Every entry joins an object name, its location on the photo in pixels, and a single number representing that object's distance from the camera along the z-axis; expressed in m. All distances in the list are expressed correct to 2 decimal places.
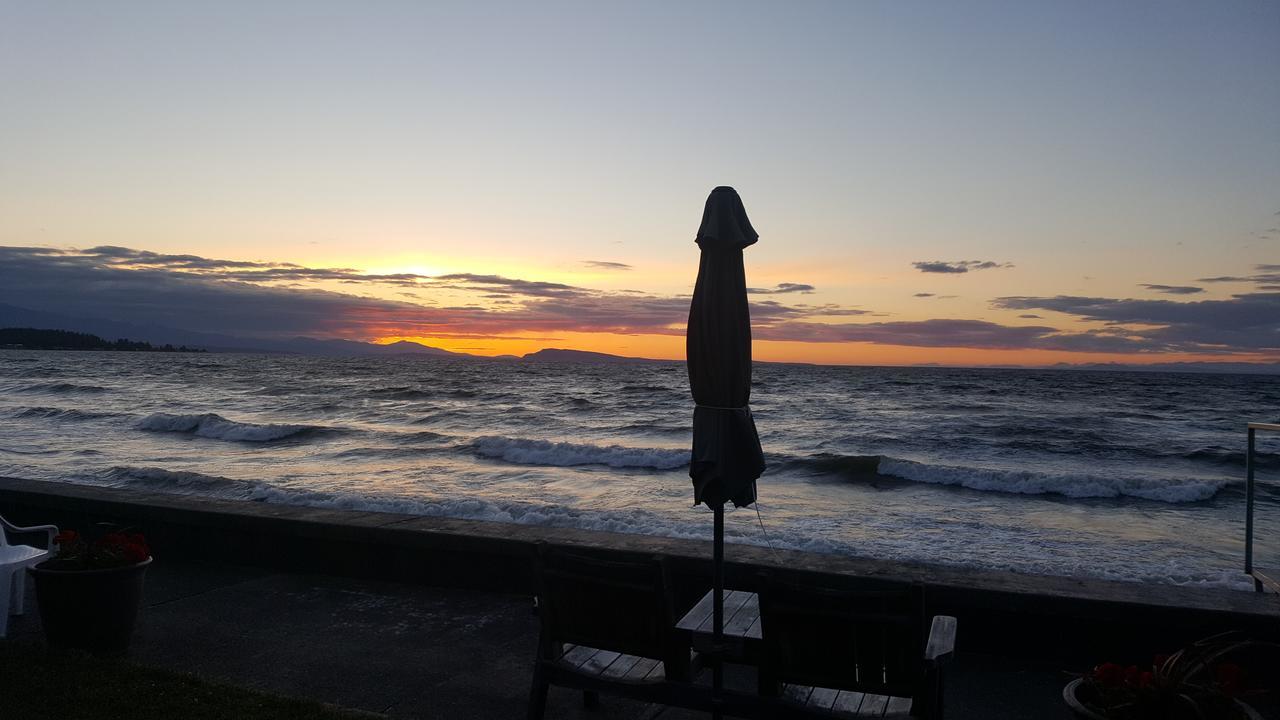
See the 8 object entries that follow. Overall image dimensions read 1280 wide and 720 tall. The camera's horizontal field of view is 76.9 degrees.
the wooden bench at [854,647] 2.77
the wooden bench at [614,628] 3.20
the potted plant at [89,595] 4.46
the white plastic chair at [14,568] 4.63
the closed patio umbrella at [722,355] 3.40
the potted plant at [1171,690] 2.24
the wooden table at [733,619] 3.27
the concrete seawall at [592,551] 4.57
